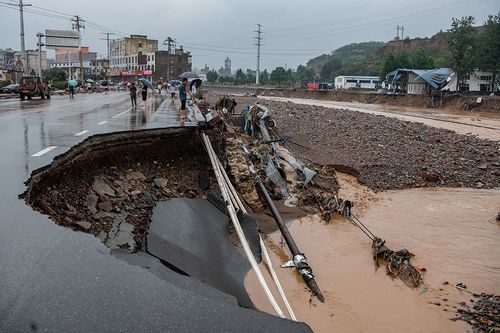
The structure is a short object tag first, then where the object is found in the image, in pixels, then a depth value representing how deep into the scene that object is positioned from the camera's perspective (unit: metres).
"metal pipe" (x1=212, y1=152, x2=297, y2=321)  5.91
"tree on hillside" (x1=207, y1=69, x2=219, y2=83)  129.75
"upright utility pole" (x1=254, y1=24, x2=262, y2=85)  105.06
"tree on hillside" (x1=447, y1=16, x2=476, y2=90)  52.77
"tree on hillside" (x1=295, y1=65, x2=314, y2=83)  135.35
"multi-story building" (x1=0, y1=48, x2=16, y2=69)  96.16
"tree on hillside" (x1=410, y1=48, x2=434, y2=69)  81.25
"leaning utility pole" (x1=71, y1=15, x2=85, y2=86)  67.24
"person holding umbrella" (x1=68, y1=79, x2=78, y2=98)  36.64
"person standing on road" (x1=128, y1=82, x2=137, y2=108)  24.50
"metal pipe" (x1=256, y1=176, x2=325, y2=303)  7.15
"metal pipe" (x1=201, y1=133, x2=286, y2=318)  5.28
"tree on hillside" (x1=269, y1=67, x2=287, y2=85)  118.12
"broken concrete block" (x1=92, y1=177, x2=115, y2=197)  8.04
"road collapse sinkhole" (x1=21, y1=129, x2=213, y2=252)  6.34
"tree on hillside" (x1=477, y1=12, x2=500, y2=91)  50.47
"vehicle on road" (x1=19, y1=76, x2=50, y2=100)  29.92
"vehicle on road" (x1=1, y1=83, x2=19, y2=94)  42.17
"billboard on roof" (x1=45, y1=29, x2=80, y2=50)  51.87
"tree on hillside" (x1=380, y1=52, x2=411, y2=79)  82.69
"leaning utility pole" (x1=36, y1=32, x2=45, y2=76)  49.12
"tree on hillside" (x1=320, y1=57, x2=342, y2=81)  140.00
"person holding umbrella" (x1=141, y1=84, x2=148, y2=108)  24.38
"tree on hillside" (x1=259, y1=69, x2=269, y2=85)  126.61
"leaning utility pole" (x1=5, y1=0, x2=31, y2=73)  42.53
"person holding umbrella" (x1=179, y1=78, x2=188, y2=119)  20.86
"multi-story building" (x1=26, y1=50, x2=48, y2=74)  123.54
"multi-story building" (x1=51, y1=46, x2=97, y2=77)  103.56
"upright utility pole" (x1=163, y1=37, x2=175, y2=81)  88.74
